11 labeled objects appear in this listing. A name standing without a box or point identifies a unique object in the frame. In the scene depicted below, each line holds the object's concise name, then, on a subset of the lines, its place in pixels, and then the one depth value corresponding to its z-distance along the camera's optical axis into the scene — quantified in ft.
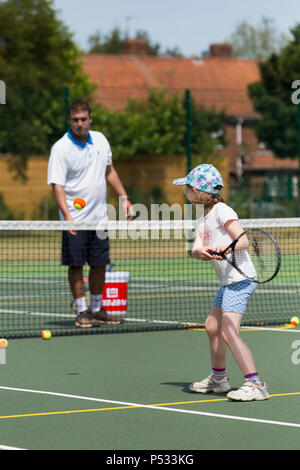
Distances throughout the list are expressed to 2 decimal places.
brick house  333.83
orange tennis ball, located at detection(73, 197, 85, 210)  58.75
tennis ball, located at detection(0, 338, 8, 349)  51.16
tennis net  58.08
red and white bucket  62.54
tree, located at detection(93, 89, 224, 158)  210.59
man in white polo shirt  57.72
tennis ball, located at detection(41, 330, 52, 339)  54.49
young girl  37.40
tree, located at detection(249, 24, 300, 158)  141.79
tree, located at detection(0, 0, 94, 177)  189.78
